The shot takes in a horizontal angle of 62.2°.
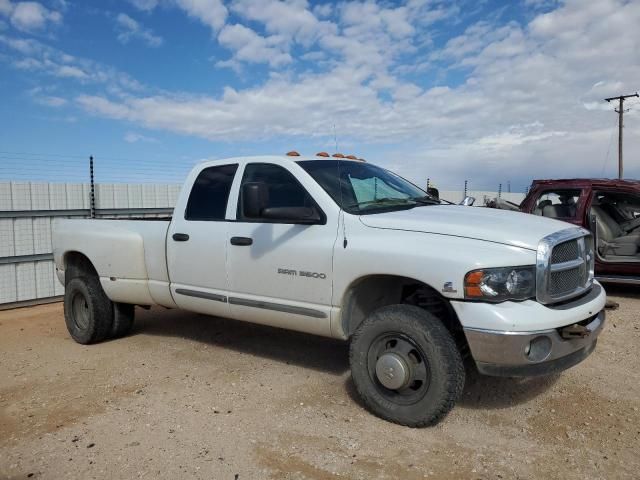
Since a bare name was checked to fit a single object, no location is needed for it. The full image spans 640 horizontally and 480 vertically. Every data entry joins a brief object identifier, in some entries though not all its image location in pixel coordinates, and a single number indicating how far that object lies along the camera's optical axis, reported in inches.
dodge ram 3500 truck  129.0
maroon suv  302.0
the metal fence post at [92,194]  367.9
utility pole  1271.7
